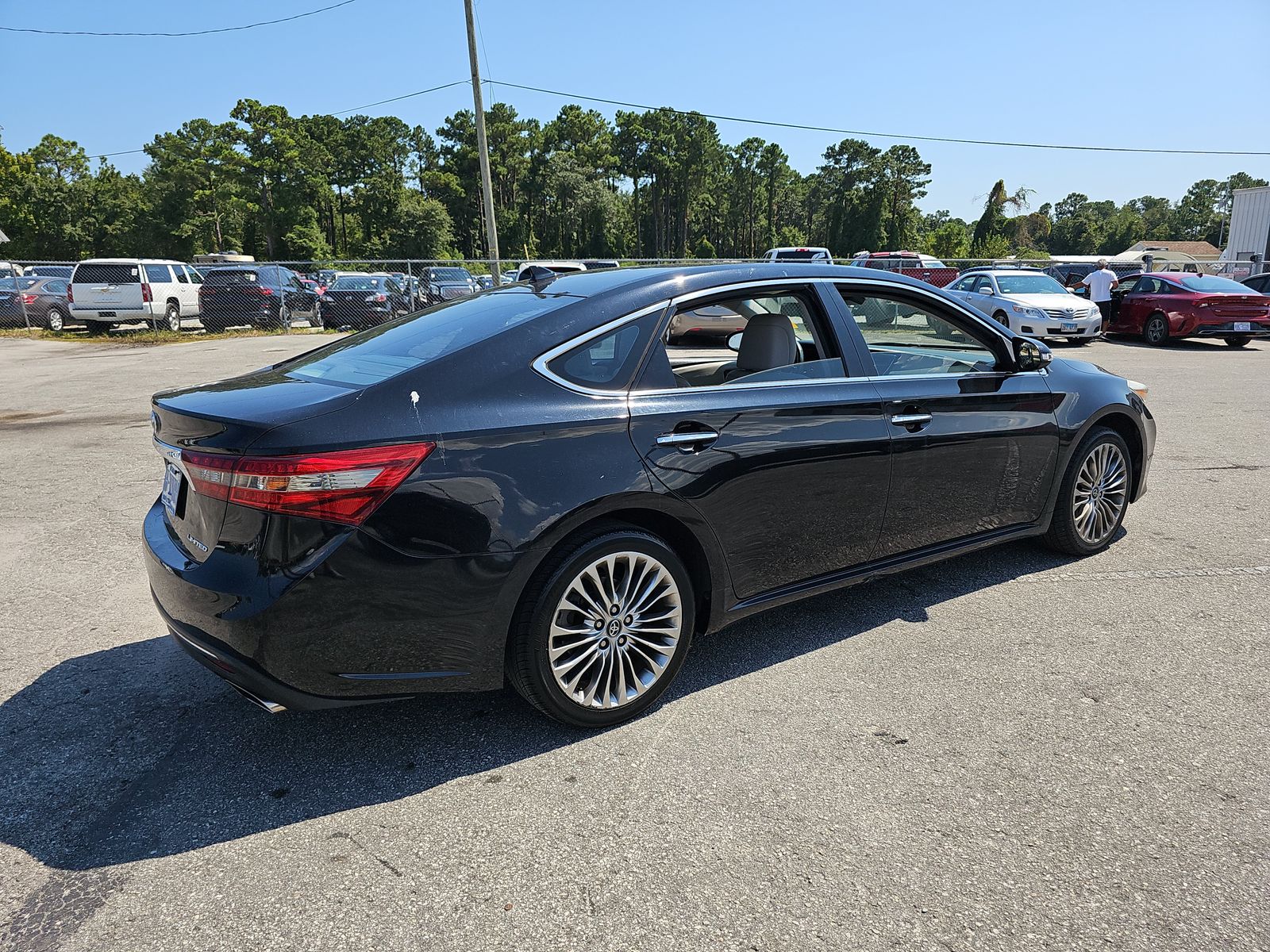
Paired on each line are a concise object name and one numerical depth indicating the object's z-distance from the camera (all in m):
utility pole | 25.09
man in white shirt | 19.81
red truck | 29.05
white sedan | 17.27
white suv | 21.55
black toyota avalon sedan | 2.60
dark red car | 17.30
